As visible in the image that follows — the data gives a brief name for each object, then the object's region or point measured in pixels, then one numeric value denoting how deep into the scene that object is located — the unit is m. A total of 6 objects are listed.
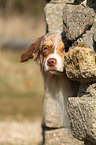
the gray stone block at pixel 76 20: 4.78
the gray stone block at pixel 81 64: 4.58
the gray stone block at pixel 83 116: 4.52
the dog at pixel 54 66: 5.46
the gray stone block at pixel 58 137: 7.05
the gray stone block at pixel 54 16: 7.23
